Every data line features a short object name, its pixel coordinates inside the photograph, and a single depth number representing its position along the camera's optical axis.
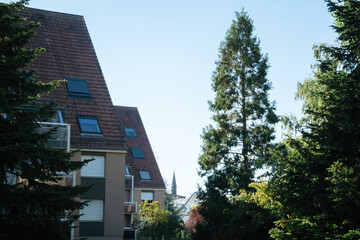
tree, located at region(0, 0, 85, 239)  13.78
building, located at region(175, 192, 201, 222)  144.71
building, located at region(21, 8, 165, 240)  27.44
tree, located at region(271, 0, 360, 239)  16.14
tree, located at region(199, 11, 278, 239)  33.81
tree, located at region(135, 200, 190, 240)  41.66
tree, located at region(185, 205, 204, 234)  67.59
